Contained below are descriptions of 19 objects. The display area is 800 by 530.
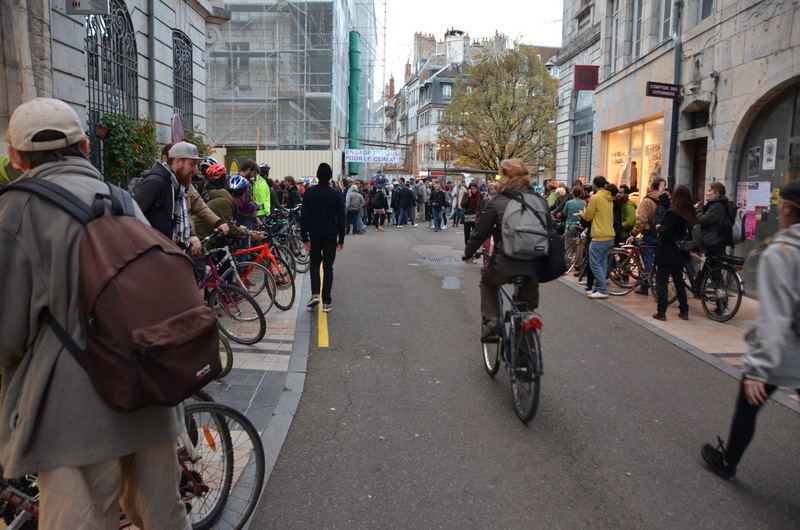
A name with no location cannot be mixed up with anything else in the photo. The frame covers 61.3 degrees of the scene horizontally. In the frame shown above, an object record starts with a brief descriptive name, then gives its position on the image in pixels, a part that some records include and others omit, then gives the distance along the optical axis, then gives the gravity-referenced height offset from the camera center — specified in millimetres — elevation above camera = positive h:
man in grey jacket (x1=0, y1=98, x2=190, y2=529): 2039 -559
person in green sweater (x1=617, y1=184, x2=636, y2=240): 11414 -239
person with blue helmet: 7617 -145
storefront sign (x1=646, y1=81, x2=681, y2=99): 13820 +2227
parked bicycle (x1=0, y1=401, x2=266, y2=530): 3012 -1279
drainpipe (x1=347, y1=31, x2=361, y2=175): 48812 +8171
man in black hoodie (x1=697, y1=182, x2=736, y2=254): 8734 -322
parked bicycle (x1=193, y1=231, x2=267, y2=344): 6918 -1198
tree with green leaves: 40594 +5248
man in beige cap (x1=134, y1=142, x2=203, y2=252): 5285 -37
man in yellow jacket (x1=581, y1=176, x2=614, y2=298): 10211 -460
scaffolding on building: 32031 +5530
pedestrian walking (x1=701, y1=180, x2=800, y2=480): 3398 -591
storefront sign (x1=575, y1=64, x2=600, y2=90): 21281 +3771
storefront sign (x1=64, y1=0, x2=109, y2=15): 8820 +2366
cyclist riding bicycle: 5398 -353
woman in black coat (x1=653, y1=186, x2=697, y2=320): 8719 -661
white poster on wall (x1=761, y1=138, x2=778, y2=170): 11000 +800
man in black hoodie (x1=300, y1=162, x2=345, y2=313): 8812 -350
